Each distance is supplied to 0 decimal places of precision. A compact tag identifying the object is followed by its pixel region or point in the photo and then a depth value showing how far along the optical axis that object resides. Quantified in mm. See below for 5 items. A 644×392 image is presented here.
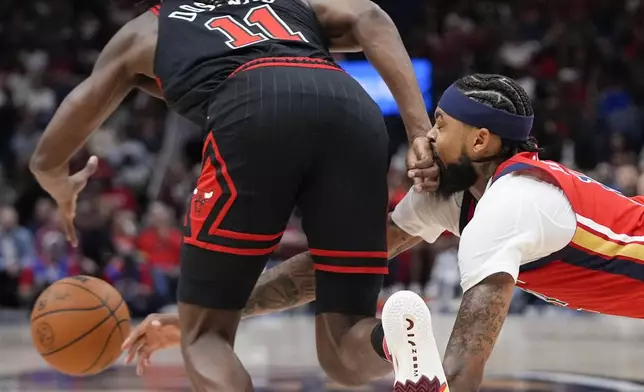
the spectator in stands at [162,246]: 22562
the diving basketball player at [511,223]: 6184
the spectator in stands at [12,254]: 22562
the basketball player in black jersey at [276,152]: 7246
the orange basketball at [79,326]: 8992
